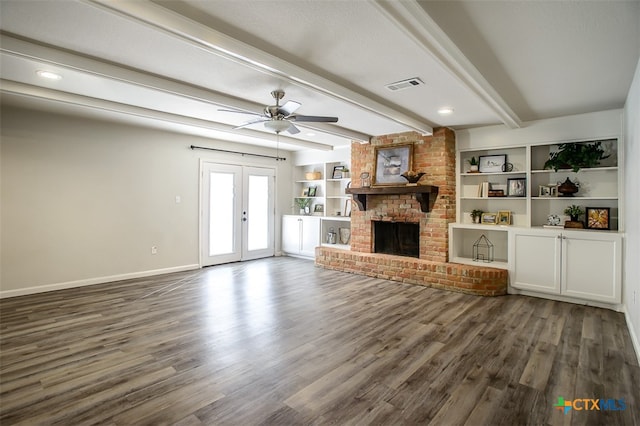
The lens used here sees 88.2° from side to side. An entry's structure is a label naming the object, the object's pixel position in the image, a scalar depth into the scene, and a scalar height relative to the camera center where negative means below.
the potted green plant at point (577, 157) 4.25 +0.77
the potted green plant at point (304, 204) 7.89 +0.23
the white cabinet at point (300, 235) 7.27 -0.48
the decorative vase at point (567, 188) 4.45 +0.36
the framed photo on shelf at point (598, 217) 4.23 -0.02
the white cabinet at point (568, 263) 3.94 -0.61
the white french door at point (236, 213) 6.48 +0.00
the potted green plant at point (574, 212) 4.43 +0.04
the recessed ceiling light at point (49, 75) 3.16 +1.34
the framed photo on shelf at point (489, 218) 5.20 -0.06
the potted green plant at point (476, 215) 5.34 -0.01
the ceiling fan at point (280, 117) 3.49 +1.05
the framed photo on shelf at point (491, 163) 5.17 +0.82
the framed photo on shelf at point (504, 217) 5.08 -0.04
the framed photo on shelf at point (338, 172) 7.30 +0.93
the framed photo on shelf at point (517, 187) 4.94 +0.42
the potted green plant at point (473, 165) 5.32 +0.80
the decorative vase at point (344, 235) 7.22 -0.47
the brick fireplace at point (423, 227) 4.77 -0.22
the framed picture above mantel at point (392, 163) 5.60 +0.88
